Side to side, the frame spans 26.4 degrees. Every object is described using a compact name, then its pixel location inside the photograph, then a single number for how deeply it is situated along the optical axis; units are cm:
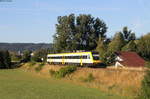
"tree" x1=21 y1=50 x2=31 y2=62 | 10105
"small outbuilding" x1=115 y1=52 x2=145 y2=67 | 5797
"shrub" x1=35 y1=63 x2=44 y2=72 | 6219
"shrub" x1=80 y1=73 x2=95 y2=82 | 3760
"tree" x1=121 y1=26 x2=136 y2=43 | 9077
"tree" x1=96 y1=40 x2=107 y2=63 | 5453
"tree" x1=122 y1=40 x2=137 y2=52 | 7355
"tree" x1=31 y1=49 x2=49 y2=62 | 9619
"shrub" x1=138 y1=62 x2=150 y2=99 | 1936
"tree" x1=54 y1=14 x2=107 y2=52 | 8750
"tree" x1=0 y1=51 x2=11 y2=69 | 8512
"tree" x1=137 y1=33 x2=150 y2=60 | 7112
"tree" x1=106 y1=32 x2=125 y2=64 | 7886
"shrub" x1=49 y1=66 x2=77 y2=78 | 4481
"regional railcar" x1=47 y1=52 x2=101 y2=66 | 4972
